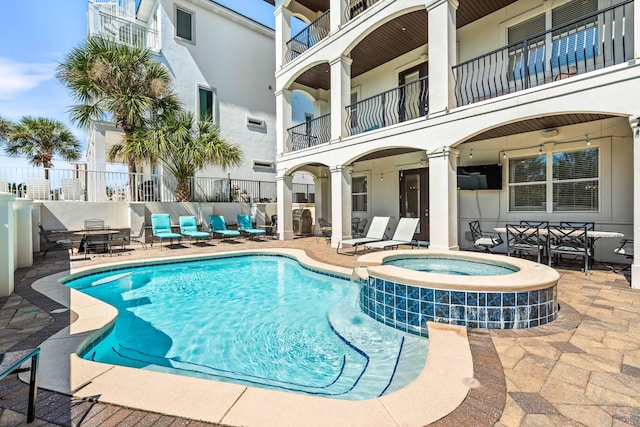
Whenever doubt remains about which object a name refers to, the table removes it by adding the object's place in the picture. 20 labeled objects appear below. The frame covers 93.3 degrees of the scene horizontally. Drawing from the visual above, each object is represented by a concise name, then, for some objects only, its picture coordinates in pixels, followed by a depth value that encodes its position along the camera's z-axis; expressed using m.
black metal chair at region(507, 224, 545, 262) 6.75
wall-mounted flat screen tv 8.93
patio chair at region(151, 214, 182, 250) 10.80
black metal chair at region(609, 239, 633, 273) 5.70
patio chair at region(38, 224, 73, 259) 9.12
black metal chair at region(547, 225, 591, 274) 6.03
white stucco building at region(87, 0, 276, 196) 14.36
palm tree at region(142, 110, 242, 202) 11.45
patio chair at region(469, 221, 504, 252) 7.83
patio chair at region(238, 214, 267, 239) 12.82
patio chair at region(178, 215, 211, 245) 11.51
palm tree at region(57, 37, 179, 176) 11.23
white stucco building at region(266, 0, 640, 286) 6.70
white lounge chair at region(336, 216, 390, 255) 9.01
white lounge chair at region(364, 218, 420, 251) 8.49
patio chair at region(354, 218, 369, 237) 12.71
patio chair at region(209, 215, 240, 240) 12.47
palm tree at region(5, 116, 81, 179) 19.59
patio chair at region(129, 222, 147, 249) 11.51
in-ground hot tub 3.63
